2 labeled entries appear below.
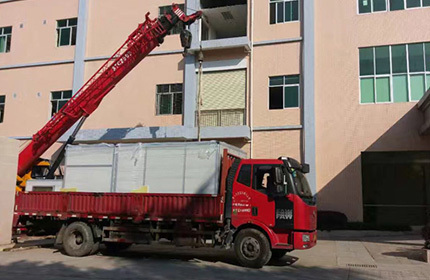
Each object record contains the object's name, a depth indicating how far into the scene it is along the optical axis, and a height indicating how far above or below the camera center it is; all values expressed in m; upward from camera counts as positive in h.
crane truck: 10.12 -0.44
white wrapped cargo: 10.96 +0.82
